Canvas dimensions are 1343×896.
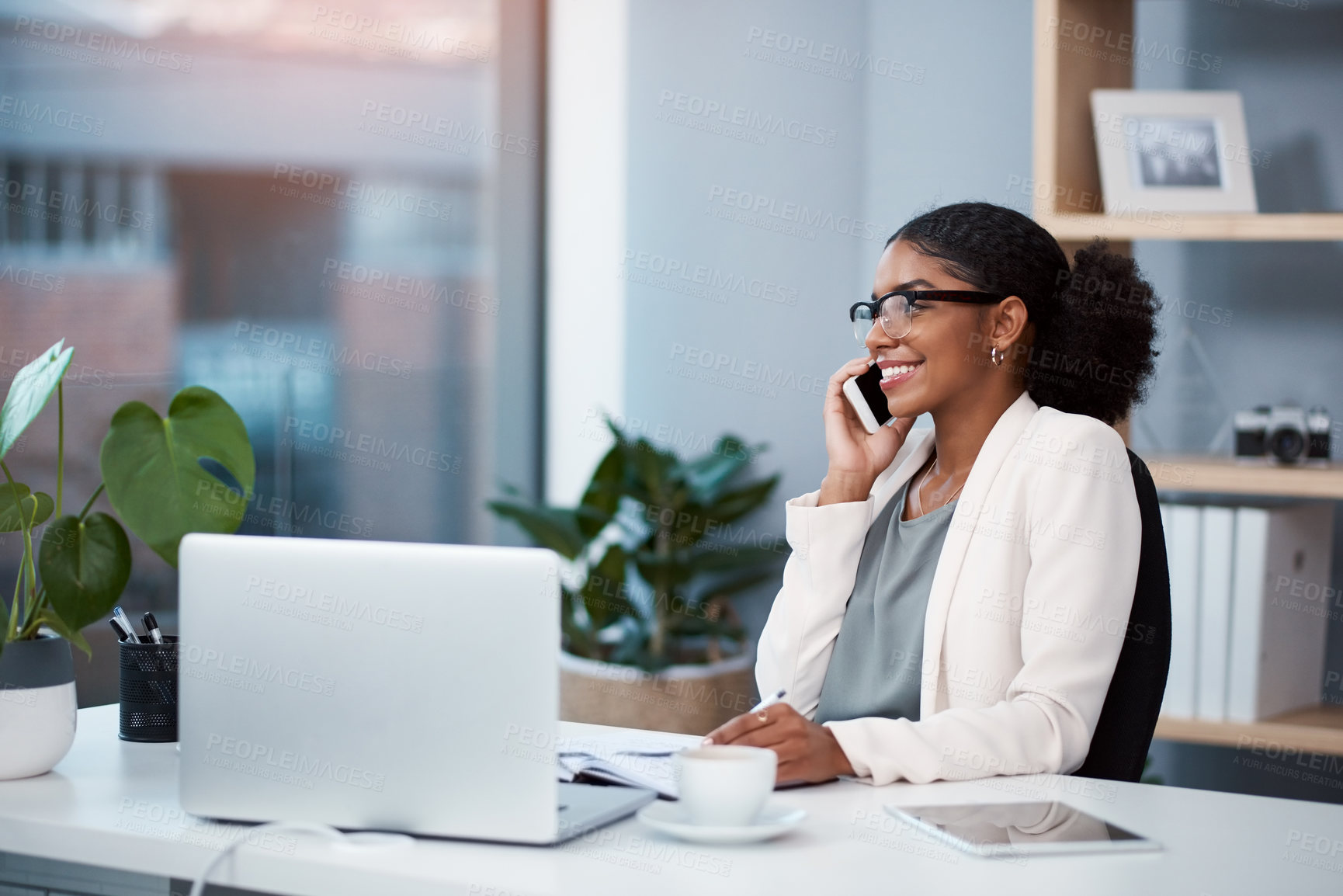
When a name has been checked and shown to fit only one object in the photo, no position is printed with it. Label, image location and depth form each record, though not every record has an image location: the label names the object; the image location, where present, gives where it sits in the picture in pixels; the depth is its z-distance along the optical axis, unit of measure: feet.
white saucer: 8.59
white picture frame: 12.63
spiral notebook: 9.14
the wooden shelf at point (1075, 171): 12.30
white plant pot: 9.23
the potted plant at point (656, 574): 15.47
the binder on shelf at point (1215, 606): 12.40
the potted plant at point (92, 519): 9.30
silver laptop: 8.53
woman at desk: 9.71
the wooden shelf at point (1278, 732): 12.25
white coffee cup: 8.64
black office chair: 9.82
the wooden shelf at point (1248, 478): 12.18
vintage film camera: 12.52
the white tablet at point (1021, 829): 8.60
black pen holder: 9.75
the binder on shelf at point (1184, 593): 12.47
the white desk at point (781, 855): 8.41
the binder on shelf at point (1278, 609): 12.34
